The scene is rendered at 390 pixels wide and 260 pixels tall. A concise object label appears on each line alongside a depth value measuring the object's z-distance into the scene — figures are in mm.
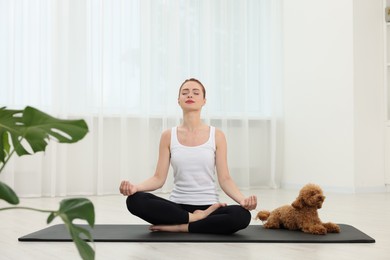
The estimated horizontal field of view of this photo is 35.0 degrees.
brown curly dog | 2600
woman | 2549
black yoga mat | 2408
